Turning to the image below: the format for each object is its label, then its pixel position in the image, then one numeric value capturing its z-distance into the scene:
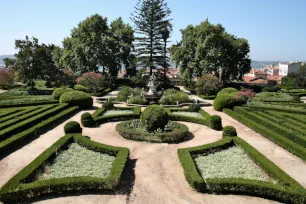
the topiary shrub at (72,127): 14.17
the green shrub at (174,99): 25.58
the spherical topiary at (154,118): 14.50
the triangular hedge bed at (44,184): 8.16
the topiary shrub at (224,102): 22.81
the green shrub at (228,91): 29.96
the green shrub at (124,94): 27.33
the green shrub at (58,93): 25.97
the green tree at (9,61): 33.34
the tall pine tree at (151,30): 40.06
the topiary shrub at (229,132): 14.20
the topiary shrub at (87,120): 16.92
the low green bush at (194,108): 22.00
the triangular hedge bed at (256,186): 8.45
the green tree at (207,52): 36.59
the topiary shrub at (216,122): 16.72
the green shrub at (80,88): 31.89
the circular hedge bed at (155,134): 14.02
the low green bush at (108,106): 22.58
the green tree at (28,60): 33.06
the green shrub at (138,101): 25.47
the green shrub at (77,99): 23.09
